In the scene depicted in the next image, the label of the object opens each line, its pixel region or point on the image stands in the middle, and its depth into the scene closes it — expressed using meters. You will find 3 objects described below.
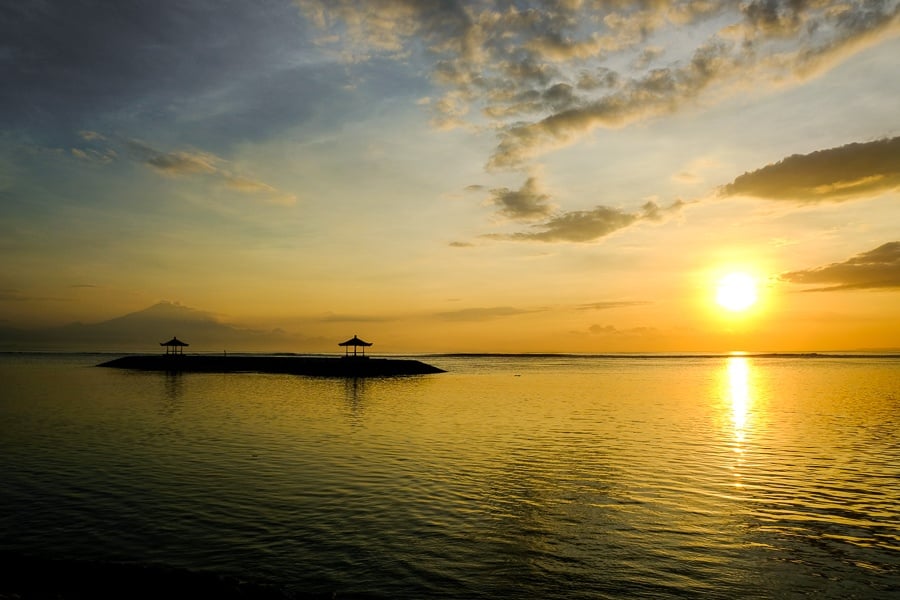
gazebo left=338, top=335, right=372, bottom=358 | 107.12
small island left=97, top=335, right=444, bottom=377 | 110.00
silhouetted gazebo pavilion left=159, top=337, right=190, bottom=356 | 122.36
